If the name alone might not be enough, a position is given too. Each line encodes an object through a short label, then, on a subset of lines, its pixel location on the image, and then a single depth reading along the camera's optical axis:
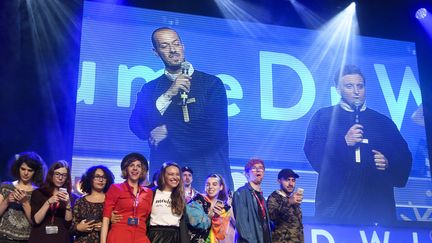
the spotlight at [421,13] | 7.12
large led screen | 5.32
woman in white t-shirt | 3.34
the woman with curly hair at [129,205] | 3.24
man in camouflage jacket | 3.98
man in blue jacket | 3.87
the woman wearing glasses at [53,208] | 3.34
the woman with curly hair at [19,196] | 3.41
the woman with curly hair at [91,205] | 3.42
